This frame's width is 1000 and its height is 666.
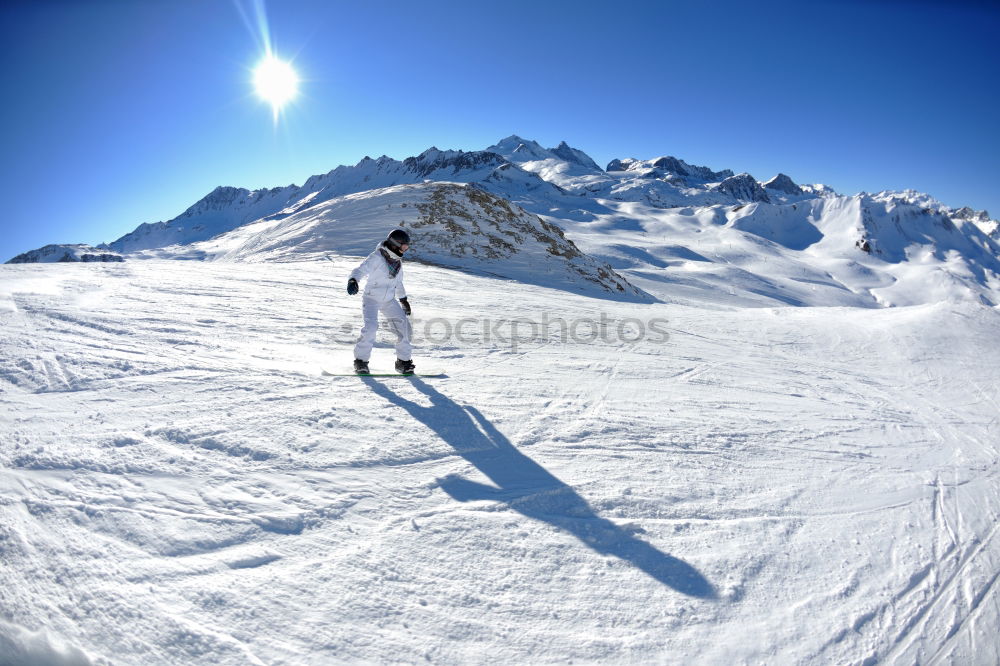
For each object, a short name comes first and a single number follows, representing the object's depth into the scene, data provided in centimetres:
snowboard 526
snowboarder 573
